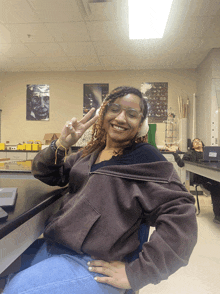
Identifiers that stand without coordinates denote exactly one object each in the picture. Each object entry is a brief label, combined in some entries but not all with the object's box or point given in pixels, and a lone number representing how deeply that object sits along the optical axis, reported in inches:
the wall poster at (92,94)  209.5
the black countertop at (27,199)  22.1
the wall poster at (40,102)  214.5
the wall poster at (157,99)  204.1
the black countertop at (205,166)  82.9
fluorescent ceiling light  107.0
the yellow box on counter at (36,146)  181.2
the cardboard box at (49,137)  199.4
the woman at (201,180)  111.8
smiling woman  23.4
